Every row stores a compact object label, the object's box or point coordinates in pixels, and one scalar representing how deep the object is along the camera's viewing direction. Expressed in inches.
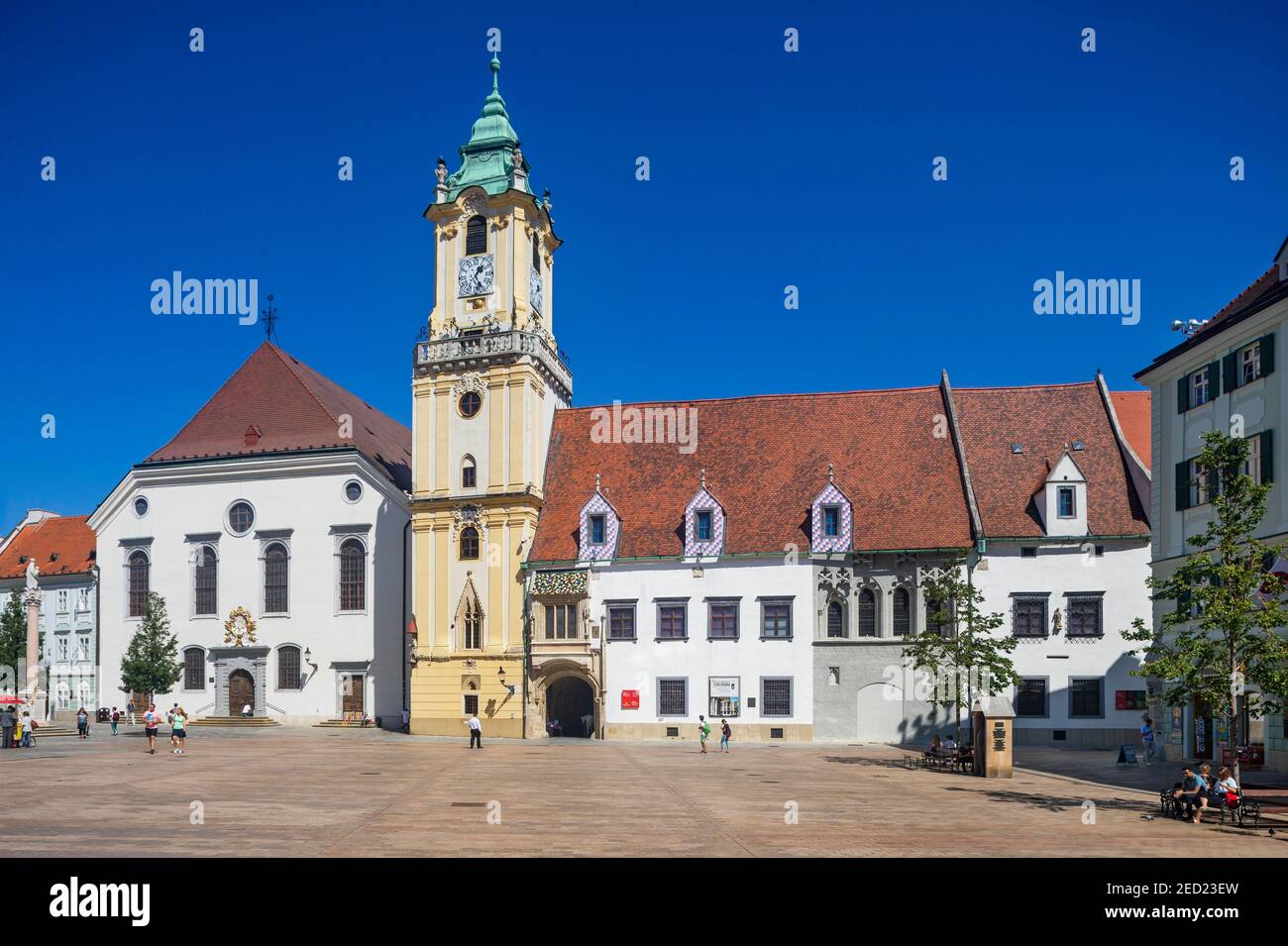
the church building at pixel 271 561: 2316.7
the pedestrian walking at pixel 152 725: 1619.1
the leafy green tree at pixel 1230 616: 1028.5
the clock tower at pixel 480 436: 2134.6
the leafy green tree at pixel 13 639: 2457.8
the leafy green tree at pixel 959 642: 1467.8
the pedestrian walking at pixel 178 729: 1668.3
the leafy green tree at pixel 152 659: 2240.4
